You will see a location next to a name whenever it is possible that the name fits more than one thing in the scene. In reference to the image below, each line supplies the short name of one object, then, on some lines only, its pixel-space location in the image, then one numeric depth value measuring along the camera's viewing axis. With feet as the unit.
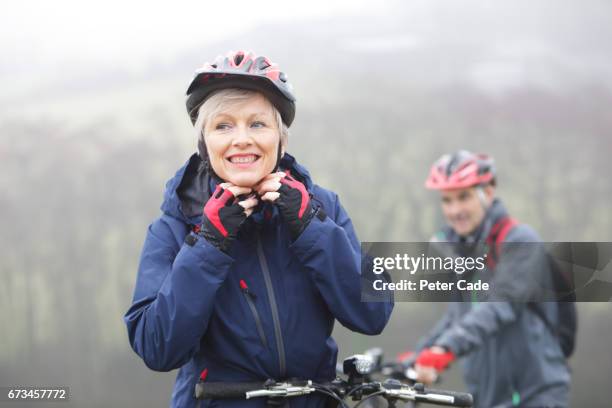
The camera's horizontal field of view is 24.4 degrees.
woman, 7.36
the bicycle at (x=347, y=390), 7.35
